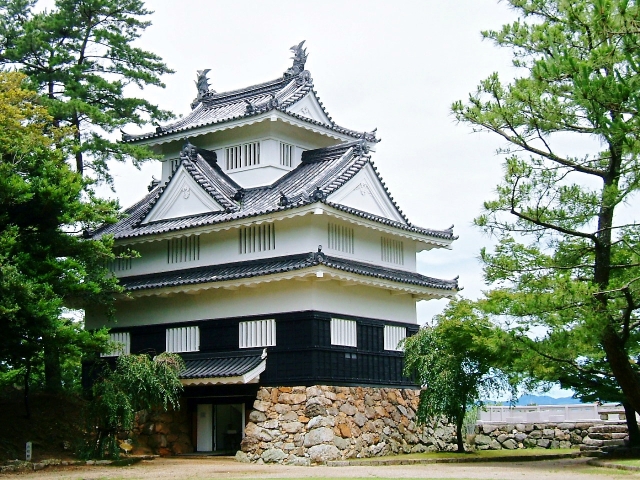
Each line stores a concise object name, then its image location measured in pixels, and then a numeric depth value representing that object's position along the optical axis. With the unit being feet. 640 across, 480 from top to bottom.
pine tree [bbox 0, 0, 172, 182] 104.42
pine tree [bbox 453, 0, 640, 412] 57.98
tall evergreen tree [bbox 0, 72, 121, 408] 73.59
